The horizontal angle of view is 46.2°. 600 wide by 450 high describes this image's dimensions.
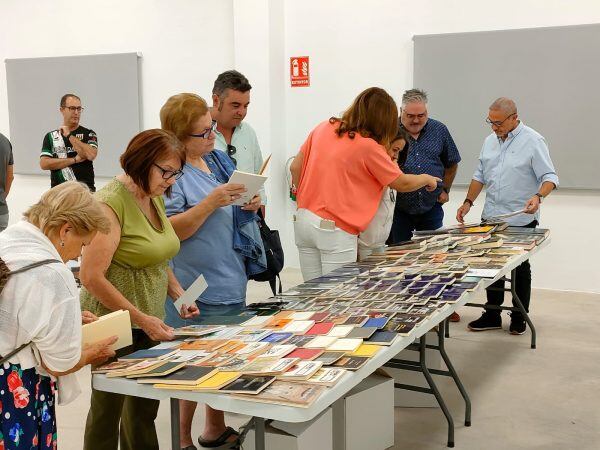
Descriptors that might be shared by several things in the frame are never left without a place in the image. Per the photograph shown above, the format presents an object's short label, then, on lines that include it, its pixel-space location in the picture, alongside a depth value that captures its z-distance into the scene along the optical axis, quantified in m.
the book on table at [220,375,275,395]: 1.79
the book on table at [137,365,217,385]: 1.85
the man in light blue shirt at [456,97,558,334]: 4.50
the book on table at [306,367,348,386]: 1.86
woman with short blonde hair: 1.71
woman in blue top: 2.61
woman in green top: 2.21
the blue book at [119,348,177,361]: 2.10
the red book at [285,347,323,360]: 2.09
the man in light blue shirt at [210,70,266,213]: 3.58
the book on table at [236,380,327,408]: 1.73
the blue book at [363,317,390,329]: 2.39
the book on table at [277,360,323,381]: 1.89
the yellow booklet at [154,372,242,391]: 1.82
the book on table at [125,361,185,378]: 1.91
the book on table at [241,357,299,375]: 1.93
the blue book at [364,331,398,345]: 2.23
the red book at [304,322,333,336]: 2.33
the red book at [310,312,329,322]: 2.50
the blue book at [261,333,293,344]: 2.24
